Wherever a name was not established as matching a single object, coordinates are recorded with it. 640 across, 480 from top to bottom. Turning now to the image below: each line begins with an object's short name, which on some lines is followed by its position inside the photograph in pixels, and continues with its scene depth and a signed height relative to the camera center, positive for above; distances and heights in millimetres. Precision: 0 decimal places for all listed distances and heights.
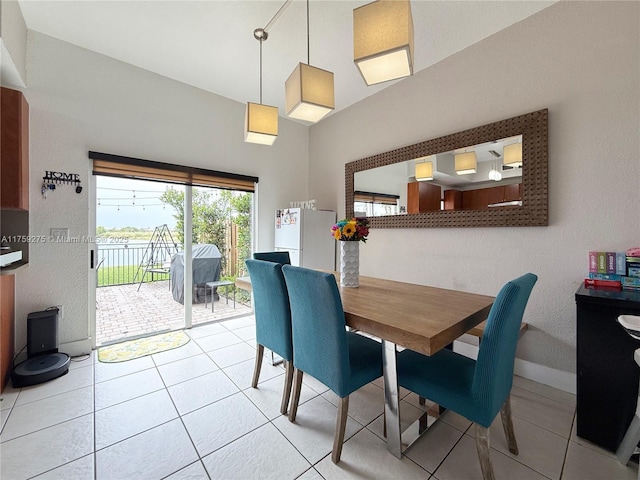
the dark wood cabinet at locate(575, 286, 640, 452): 1441 -717
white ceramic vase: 2139 -204
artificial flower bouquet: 2107 +69
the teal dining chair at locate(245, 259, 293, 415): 1802 -511
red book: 1731 -284
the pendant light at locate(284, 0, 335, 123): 1731 +977
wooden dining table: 1173 -396
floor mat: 2619 -1159
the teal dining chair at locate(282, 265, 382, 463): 1399 -591
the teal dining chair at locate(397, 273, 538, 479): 1179 -714
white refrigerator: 3588 +24
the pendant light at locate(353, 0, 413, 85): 1311 +1018
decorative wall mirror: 2172 +596
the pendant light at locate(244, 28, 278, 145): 2260 +1012
